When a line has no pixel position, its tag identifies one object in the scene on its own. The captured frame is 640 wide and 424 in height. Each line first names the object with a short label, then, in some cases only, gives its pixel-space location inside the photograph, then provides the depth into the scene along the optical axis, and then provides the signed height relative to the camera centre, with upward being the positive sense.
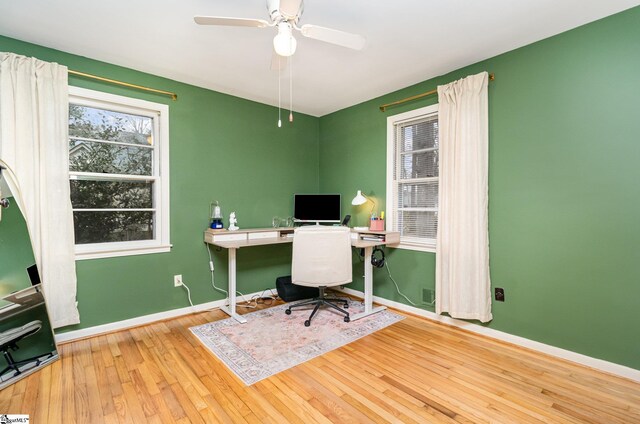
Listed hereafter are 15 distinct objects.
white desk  3.06 -0.36
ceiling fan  1.63 +1.06
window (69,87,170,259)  2.68 +0.34
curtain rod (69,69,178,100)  2.56 +1.17
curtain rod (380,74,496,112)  3.03 +1.20
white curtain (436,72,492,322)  2.63 +0.06
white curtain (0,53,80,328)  2.26 +0.40
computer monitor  3.78 +0.01
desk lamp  3.59 +0.10
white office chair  2.84 -0.46
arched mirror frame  1.99 -0.82
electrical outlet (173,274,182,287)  3.12 -0.76
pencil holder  3.45 -0.19
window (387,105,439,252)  3.18 +0.36
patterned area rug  2.21 -1.15
